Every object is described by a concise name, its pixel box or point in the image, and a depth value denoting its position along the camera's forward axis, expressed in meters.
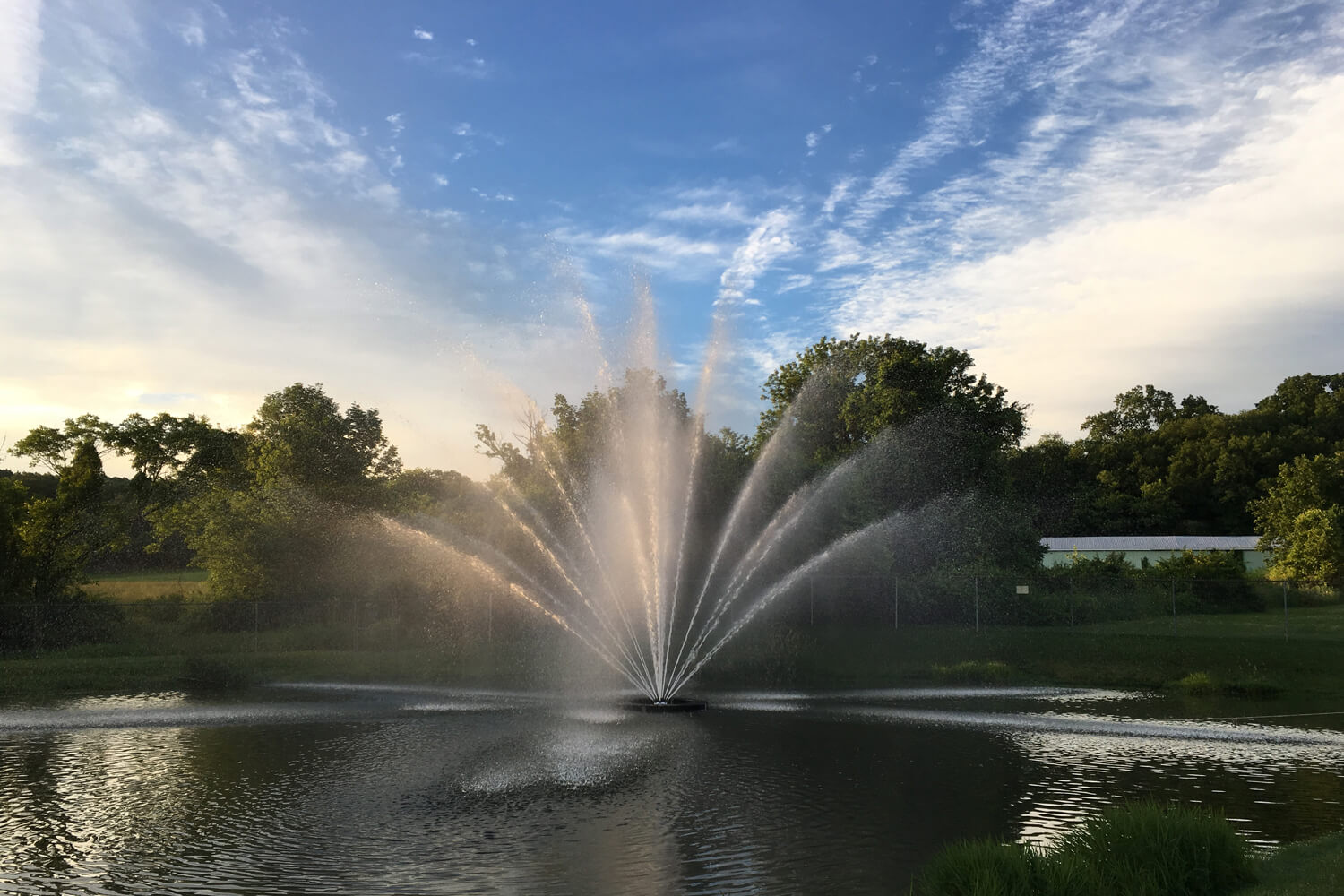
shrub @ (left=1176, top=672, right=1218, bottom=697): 37.25
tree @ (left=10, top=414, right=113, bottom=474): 64.31
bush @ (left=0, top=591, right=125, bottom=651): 46.53
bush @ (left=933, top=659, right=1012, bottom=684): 41.06
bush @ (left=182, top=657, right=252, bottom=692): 39.31
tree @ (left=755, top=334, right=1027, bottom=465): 58.59
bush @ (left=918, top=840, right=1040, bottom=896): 11.18
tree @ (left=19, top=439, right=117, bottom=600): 51.38
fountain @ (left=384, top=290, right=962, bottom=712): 44.25
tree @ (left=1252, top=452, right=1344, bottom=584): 71.69
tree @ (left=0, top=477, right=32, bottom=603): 49.28
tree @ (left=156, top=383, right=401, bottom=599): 66.31
